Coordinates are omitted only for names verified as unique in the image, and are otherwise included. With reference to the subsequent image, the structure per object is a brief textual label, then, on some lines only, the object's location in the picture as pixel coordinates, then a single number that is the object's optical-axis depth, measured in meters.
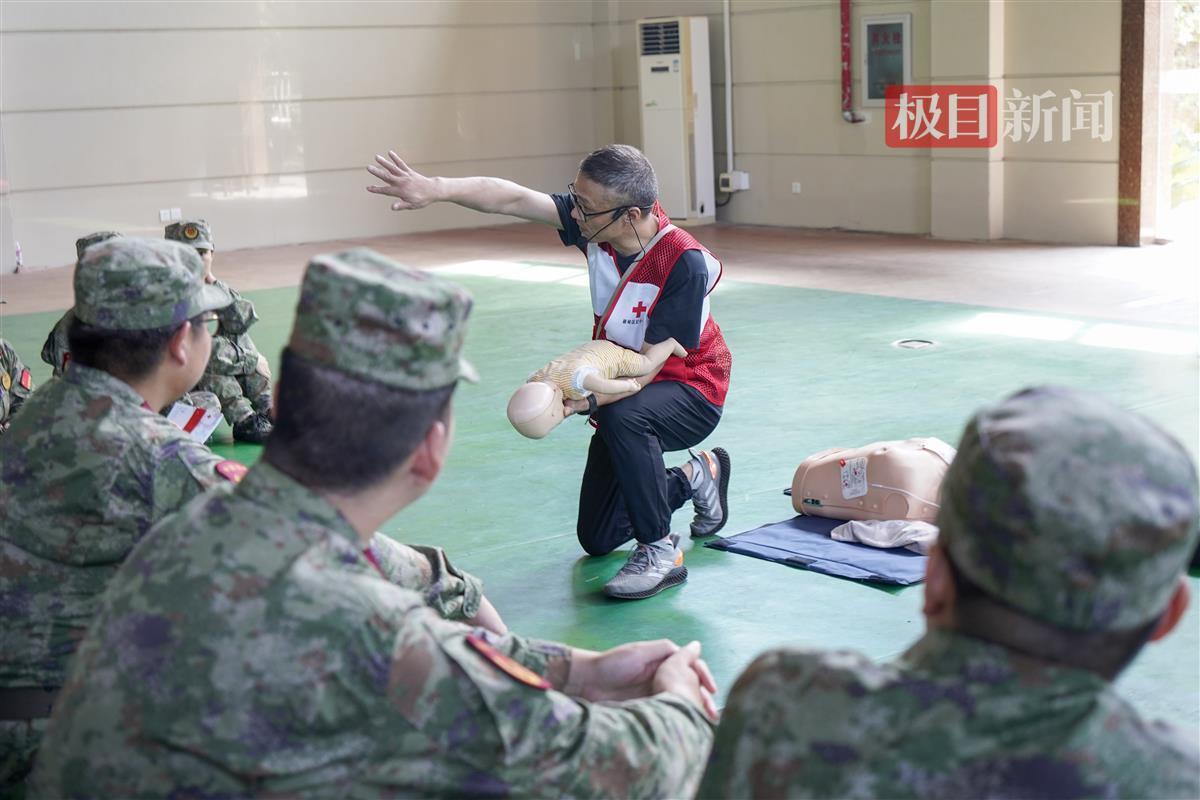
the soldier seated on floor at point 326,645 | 1.73
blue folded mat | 4.53
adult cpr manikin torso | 4.86
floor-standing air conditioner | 14.69
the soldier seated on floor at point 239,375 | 6.62
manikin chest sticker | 4.93
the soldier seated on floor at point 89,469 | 2.67
